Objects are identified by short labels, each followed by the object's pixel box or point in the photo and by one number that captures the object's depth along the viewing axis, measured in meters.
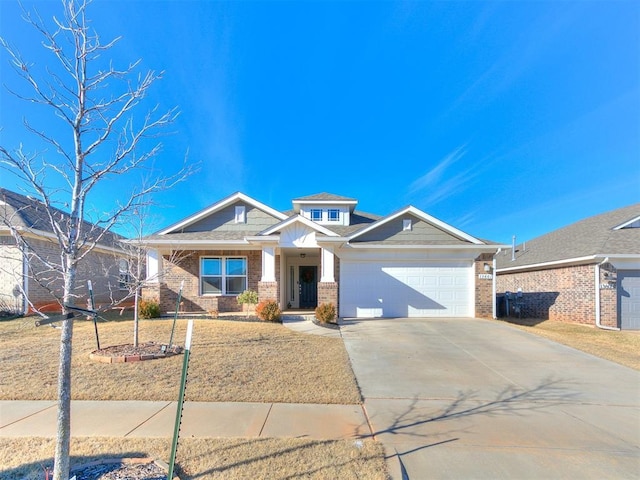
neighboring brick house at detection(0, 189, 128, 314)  12.16
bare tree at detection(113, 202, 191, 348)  7.51
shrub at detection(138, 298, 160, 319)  11.89
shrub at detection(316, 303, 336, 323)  11.42
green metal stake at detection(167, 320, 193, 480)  2.48
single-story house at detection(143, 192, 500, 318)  12.63
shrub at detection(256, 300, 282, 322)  11.41
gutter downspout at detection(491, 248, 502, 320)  13.27
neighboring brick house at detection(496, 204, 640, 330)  12.45
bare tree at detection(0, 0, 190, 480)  2.72
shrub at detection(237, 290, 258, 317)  12.96
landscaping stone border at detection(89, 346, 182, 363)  6.53
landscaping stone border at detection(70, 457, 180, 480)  3.06
